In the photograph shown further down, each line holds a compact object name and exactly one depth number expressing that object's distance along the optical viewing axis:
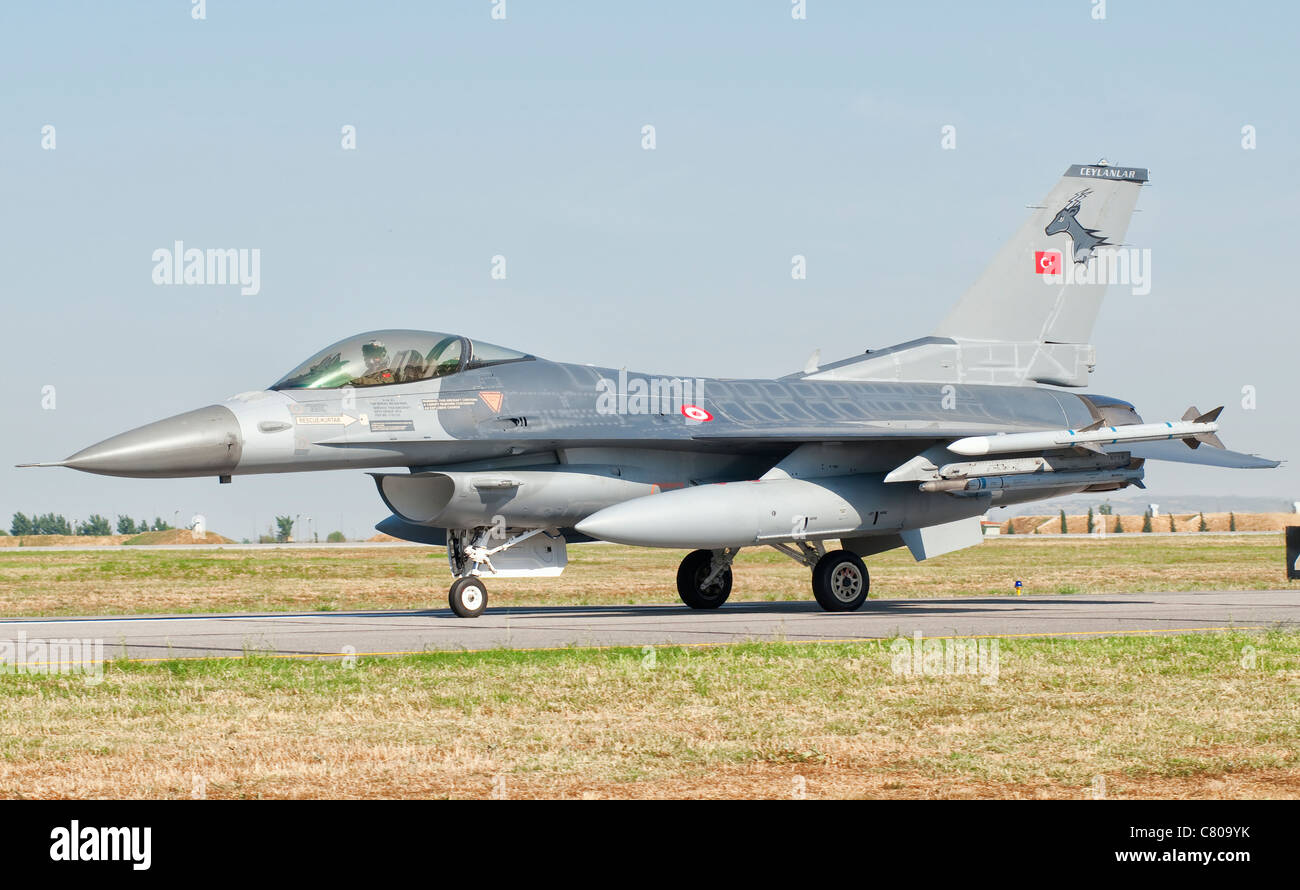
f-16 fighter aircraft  15.95
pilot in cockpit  16.23
